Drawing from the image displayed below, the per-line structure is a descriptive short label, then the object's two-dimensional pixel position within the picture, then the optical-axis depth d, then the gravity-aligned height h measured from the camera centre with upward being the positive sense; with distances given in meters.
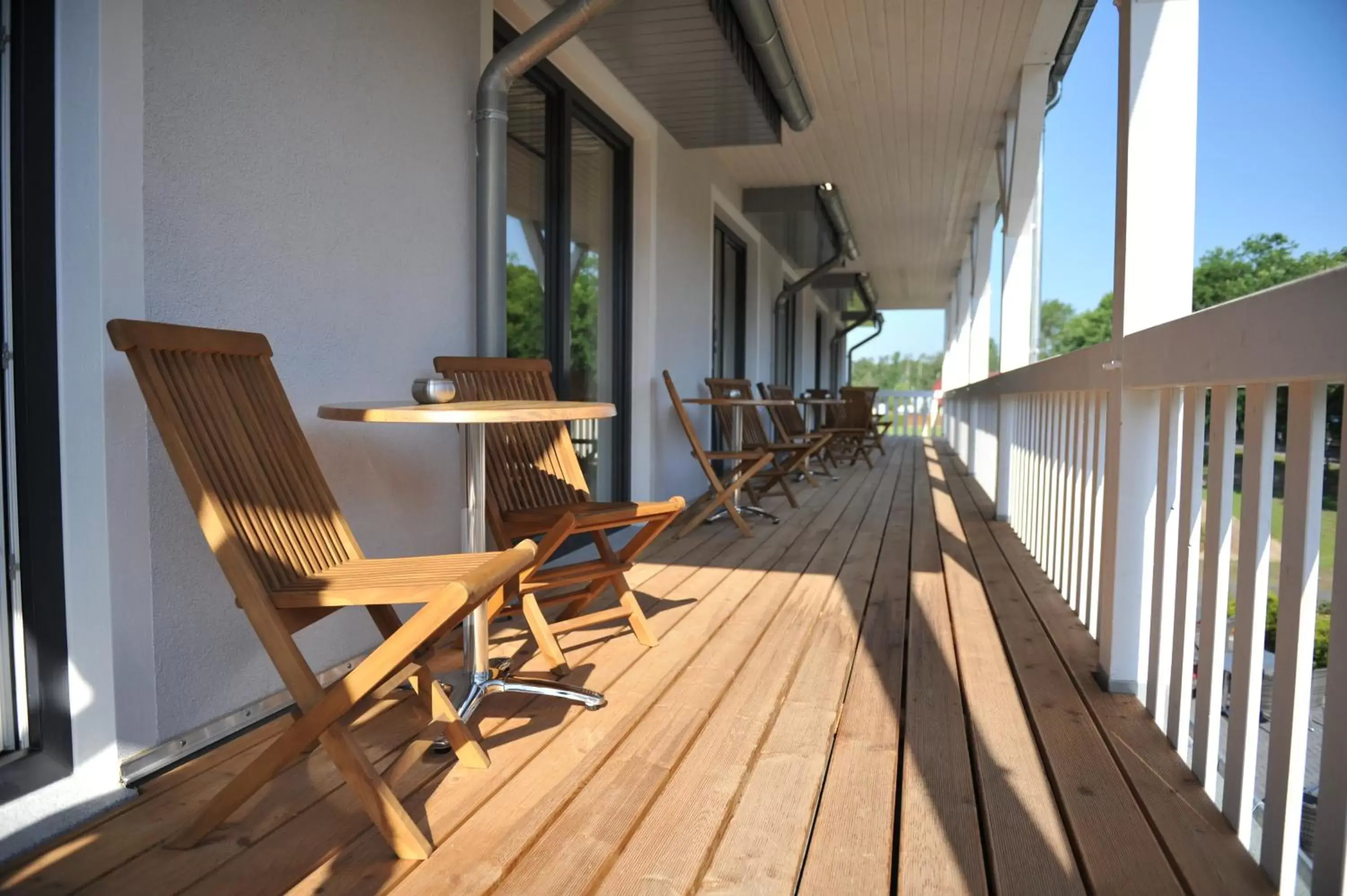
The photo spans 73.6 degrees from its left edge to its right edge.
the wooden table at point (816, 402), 5.94 +0.04
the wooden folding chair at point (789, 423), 6.02 -0.12
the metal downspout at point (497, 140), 2.66 +0.80
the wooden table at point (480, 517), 1.76 -0.25
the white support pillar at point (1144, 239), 2.00 +0.39
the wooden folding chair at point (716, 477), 4.31 -0.34
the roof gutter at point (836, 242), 7.49 +1.65
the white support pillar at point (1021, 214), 4.62 +1.08
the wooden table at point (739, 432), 4.76 -0.15
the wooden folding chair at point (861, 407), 9.02 +0.02
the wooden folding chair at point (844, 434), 8.06 -0.23
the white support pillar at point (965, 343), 9.02 +0.76
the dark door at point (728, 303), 7.20 +0.88
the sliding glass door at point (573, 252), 3.55 +0.68
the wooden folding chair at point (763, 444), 5.36 -0.23
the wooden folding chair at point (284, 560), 1.33 -0.27
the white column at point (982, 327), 7.14 +0.73
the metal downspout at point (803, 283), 8.70 +1.21
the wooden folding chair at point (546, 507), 2.22 -0.28
